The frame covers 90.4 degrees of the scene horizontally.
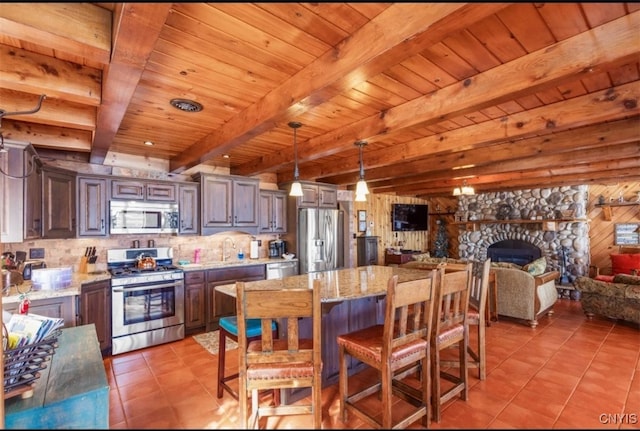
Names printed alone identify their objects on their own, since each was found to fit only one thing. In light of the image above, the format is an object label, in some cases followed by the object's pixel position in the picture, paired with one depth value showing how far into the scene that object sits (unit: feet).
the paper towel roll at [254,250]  17.06
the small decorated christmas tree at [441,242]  28.73
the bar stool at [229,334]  7.74
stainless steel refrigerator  17.43
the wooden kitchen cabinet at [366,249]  23.29
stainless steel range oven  11.68
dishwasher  16.05
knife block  12.14
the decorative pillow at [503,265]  15.65
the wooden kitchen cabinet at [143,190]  12.72
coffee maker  17.71
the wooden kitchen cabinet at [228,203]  14.87
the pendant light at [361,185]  10.05
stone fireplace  21.36
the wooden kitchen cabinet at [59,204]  10.50
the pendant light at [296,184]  9.93
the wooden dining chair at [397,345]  6.03
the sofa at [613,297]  13.65
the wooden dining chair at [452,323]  6.93
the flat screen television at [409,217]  26.61
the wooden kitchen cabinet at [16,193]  8.45
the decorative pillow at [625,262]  18.51
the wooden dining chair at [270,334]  5.00
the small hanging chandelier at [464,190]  18.43
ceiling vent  8.10
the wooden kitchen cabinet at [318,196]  17.98
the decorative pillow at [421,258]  17.95
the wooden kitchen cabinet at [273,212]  17.08
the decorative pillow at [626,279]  13.94
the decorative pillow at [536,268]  14.72
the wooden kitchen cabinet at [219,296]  13.99
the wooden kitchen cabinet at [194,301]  13.37
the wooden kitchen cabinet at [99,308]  10.53
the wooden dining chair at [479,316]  8.85
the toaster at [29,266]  10.62
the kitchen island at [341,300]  7.73
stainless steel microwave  12.73
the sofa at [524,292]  14.07
